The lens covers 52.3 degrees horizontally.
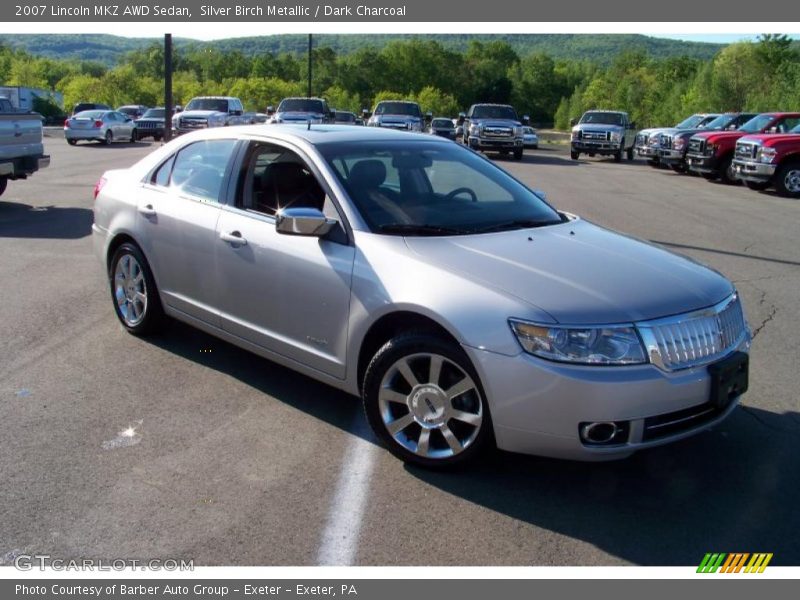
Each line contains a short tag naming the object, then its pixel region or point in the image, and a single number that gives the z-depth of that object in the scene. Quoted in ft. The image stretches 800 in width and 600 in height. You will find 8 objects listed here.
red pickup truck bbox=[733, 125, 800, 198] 61.16
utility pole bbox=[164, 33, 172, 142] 62.55
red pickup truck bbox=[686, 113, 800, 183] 69.72
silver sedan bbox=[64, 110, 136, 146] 116.47
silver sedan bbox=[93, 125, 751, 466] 12.23
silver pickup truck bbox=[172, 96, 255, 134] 95.71
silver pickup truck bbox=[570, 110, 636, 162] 105.81
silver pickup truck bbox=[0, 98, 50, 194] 41.96
